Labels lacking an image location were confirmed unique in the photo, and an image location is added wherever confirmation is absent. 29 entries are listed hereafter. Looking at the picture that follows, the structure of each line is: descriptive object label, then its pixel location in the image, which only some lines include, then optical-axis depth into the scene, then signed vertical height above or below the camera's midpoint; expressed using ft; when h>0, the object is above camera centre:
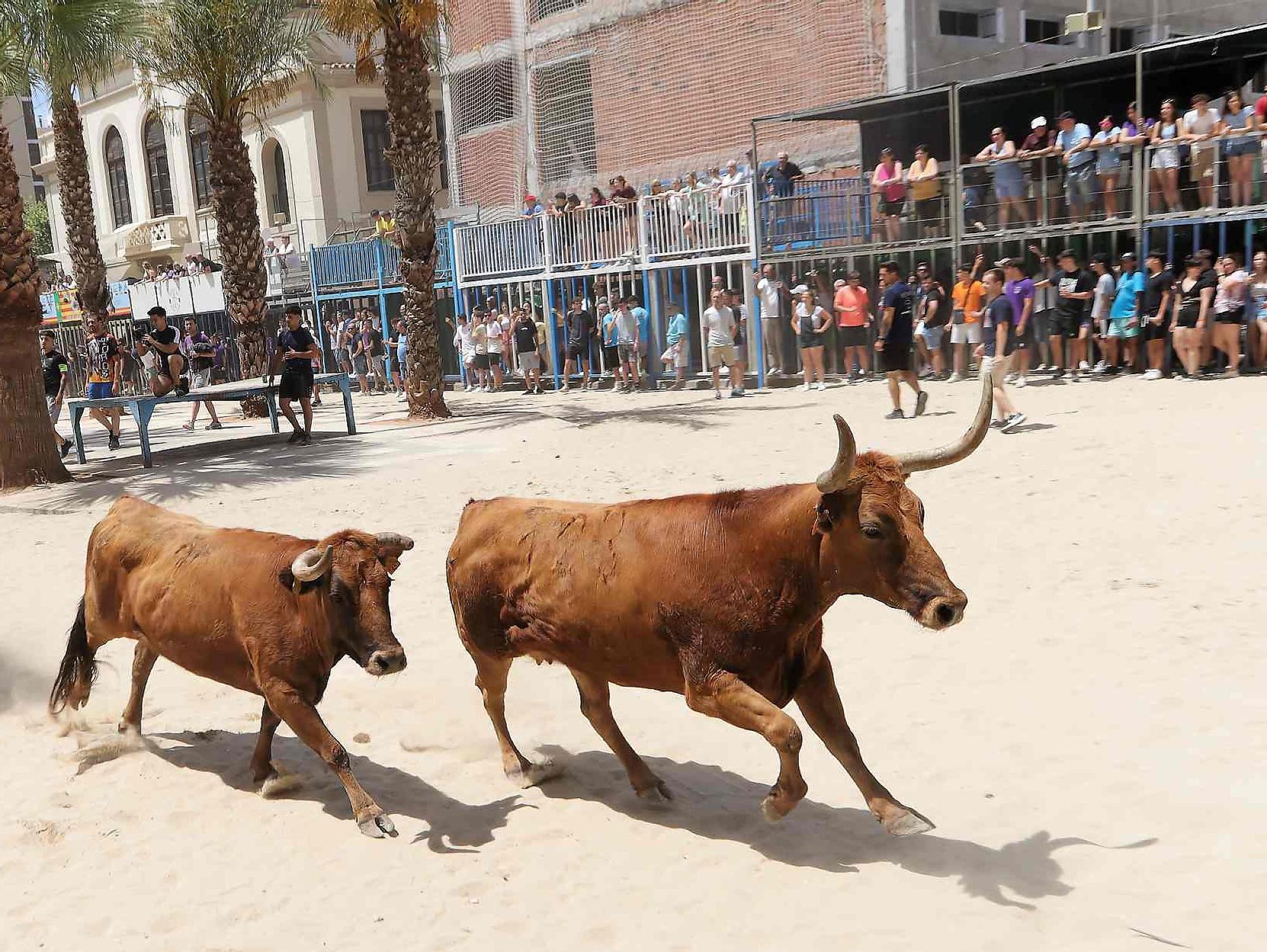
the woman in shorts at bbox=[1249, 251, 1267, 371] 47.75 -1.41
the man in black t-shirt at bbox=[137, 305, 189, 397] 51.62 -0.53
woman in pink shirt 61.52 +4.96
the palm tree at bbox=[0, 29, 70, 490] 45.16 -0.53
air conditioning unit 64.23 +13.82
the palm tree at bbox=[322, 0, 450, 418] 58.39 +6.66
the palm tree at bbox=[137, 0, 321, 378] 66.54 +14.98
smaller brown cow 15.30 -3.80
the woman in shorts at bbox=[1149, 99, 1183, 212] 51.75 +4.76
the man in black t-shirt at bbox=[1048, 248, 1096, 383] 53.52 -1.48
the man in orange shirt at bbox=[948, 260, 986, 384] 55.98 -1.36
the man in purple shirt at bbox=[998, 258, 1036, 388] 53.47 -0.92
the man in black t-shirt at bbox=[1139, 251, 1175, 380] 50.62 -1.58
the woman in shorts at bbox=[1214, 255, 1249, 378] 48.29 -1.71
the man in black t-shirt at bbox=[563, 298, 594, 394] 73.15 -1.25
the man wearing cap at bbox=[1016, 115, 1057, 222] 56.24 +5.41
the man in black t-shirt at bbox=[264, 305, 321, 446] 53.16 -1.71
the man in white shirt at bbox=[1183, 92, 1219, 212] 50.62 +5.41
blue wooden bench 47.44 -2.57
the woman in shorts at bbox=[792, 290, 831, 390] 61.82 -1.77
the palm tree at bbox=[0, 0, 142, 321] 44.45 +12.32
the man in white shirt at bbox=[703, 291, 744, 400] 63.10 -1.83
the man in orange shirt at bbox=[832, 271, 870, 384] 60.54 -1.34
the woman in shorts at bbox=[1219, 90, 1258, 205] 49.44 +4.73
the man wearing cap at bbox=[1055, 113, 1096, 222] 54.65 +5.13
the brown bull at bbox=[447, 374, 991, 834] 13.17 -3.38
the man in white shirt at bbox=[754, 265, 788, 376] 64.03 -0.88
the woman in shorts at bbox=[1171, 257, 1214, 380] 49.21 -1.88
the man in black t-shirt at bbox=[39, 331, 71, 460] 56.34 -1.13
